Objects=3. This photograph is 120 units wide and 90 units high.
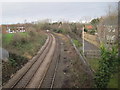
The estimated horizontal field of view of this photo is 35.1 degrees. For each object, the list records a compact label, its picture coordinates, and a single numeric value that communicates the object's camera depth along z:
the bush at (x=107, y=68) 10.01
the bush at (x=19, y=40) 27.60
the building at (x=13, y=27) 70.06
